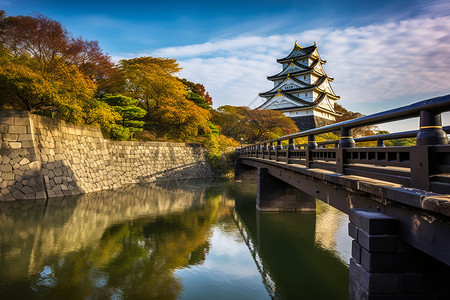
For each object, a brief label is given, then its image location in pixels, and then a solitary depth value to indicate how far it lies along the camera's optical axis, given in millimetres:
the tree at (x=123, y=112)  19031
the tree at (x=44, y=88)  11789
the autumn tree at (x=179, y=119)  22469
